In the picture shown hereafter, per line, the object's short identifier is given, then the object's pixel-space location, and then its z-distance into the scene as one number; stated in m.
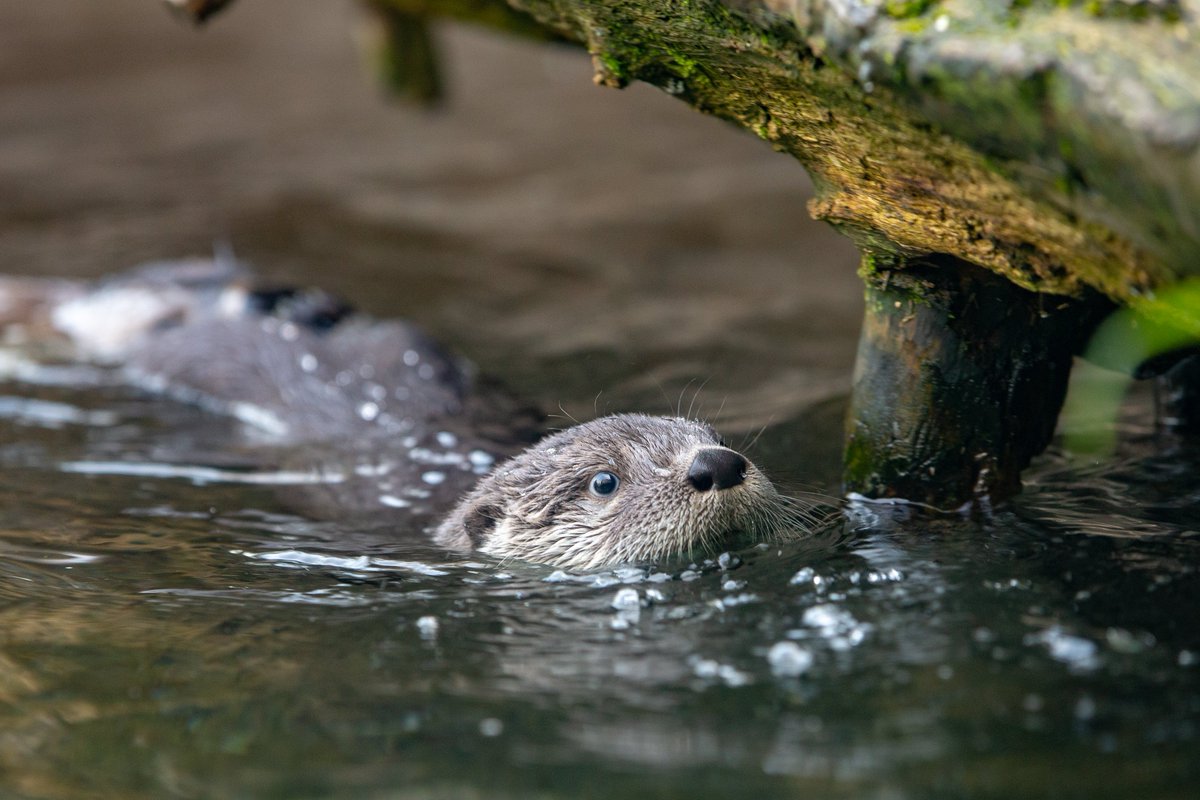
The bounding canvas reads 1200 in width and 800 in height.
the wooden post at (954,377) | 6.12
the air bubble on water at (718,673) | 4.87
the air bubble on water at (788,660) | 4.91
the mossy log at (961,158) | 4.11
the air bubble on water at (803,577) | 5.79
